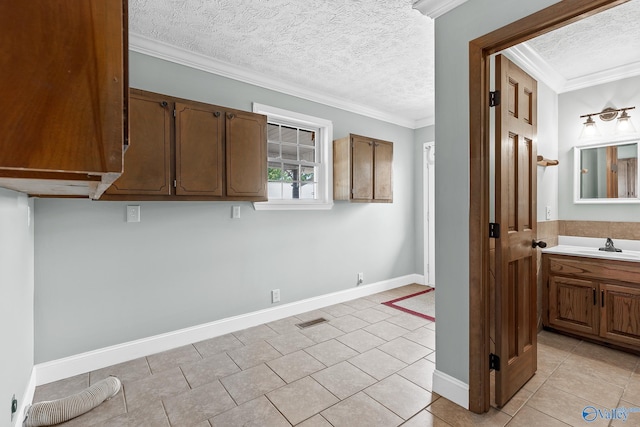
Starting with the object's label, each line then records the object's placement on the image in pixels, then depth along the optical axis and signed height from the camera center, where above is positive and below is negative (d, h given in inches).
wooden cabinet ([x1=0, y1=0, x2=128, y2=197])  19.9 +8.8
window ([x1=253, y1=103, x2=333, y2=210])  137.9 +25.0
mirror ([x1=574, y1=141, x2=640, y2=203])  115.5 +14.0
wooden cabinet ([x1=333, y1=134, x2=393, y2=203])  148.3 +21.5
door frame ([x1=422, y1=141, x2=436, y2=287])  193.6 -0.6
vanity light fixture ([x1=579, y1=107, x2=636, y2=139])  115.6 +34.0
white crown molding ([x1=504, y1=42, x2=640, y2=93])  103.7 +52.7
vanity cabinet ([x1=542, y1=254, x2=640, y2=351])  100.4 -32.4
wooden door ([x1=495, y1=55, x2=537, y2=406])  74.3 -5.2
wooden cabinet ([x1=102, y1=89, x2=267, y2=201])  90.7 +20.1
